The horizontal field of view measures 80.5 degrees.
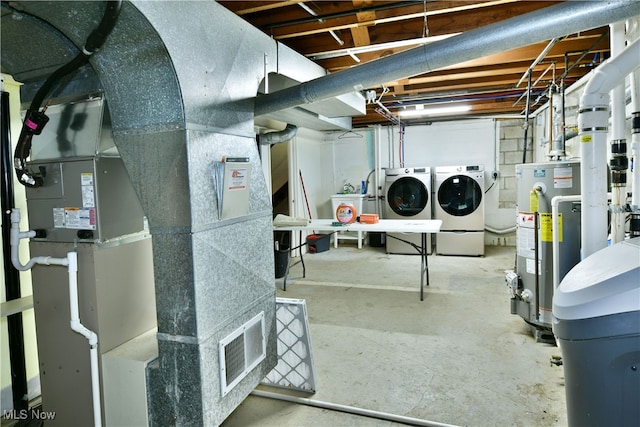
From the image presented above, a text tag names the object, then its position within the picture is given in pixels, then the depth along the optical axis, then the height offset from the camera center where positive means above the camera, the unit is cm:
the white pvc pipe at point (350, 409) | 198 -124
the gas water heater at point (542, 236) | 257 -40
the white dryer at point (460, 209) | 573 -40
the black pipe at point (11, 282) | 204 -48
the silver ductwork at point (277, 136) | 338 +47
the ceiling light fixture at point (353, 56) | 274 +98
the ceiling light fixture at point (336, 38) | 249 +100
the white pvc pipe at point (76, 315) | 155 -50
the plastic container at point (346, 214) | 443 -32
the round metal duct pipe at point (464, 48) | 135 +55
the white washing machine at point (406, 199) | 596 -24
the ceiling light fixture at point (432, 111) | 511 +104
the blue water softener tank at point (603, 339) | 117 -52
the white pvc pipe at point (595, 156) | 176 +11
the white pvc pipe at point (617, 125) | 194 +28
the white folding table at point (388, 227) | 397 -45
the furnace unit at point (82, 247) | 162 -24
